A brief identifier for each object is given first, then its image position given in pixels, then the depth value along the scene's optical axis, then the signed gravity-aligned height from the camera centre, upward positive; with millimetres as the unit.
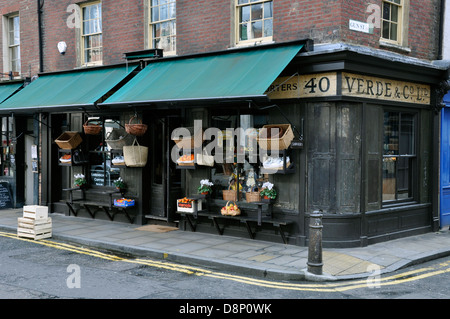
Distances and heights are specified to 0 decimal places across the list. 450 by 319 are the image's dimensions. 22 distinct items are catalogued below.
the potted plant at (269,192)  9969 -1074
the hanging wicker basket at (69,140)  13398 -20
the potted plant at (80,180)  13570 -1138
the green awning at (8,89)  15422 +1646
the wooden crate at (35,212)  10844 -1618
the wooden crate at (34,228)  10859 -1992
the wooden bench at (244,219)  9883 -1681
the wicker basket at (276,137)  9500 +44
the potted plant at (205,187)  10953 -1071
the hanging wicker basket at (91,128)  12530 +289
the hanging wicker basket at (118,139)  12289 +7
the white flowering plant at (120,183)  12641 -1135
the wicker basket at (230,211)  10437 -1532
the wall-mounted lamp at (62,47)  14570 +2761
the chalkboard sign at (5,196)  15547 -1822
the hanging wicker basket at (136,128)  11484 +265
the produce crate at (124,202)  12406 -1599
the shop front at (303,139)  9516 +6
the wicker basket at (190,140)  10953 -16
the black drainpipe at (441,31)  11653 +2587
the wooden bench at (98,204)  12664 -1726
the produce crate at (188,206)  11054 -1516
